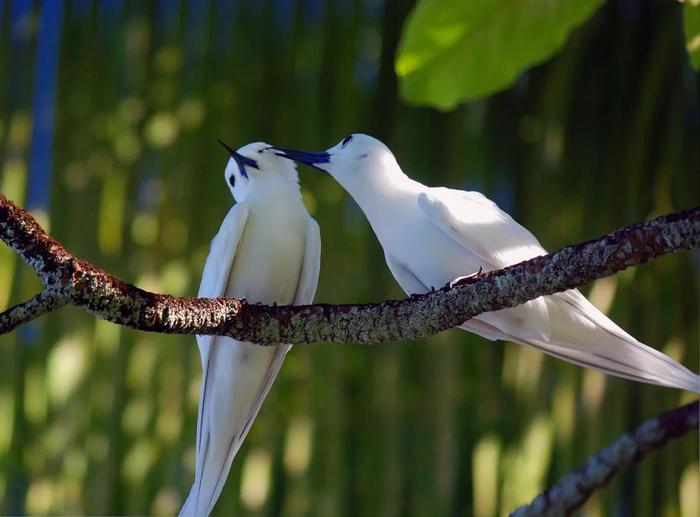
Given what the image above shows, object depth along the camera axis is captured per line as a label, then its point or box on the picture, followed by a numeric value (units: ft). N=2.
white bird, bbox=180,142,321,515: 18.79
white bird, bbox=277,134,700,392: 18.58
